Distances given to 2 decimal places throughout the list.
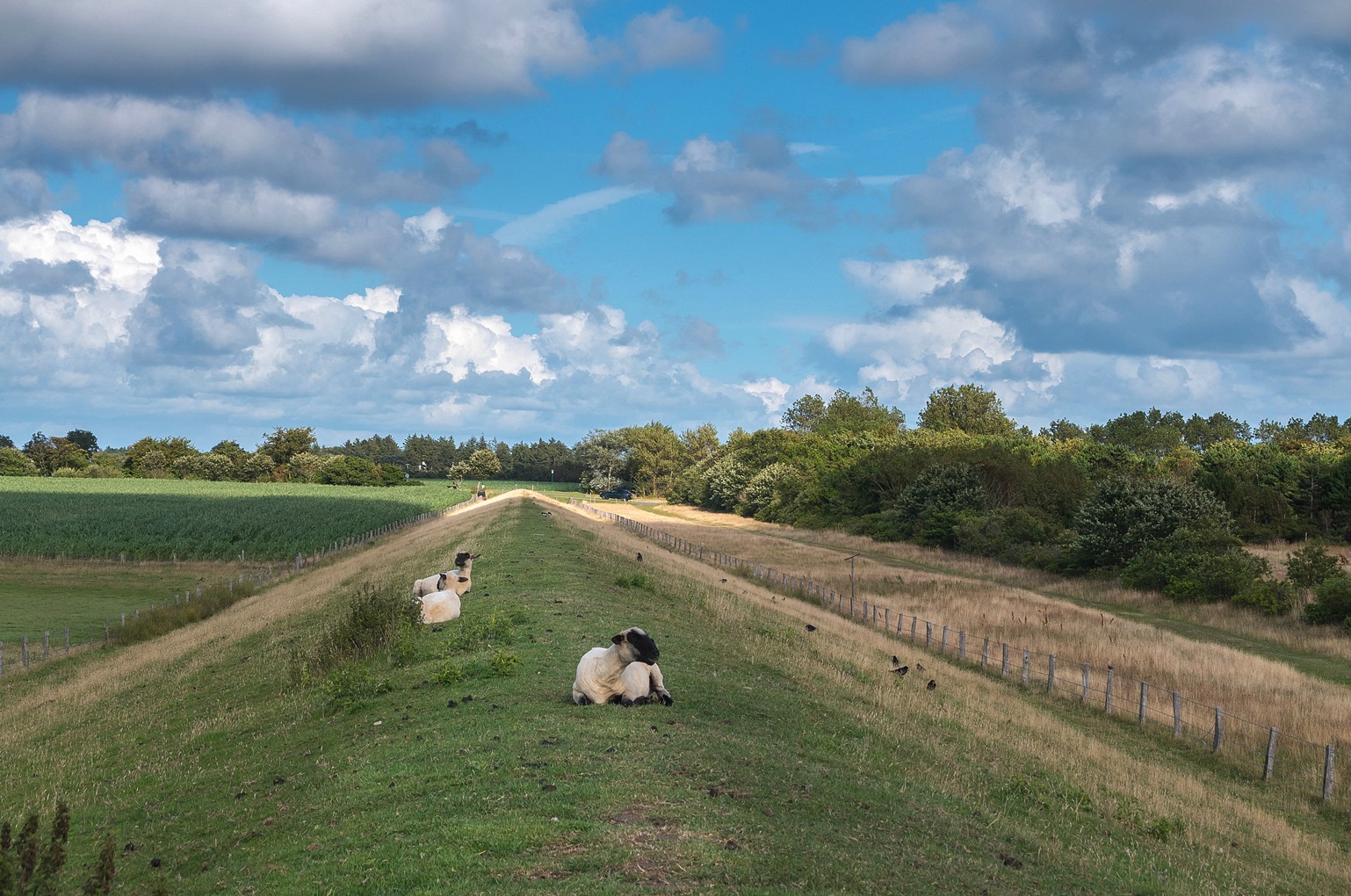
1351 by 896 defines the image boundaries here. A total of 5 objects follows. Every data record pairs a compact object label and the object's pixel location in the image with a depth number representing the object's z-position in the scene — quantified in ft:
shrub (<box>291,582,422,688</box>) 68.85
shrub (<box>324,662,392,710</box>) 56.29
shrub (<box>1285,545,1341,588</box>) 140.05
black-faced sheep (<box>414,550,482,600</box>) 83.30
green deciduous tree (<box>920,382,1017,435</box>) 513.04
